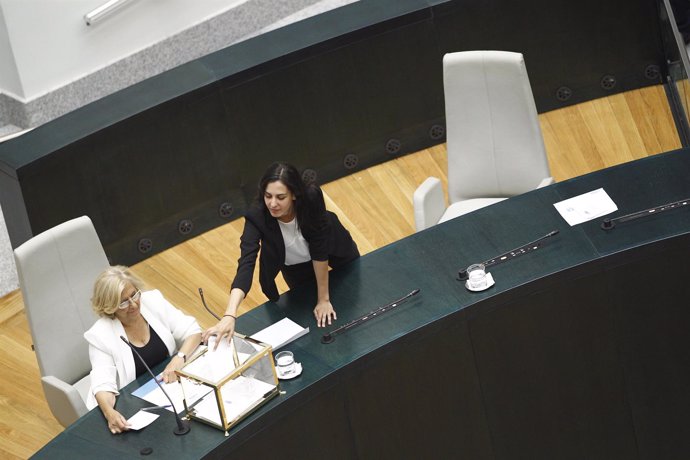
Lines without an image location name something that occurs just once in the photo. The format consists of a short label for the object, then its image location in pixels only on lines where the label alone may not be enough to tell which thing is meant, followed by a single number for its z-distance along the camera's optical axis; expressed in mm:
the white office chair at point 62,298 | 9088
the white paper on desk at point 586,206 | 8902
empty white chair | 10342
